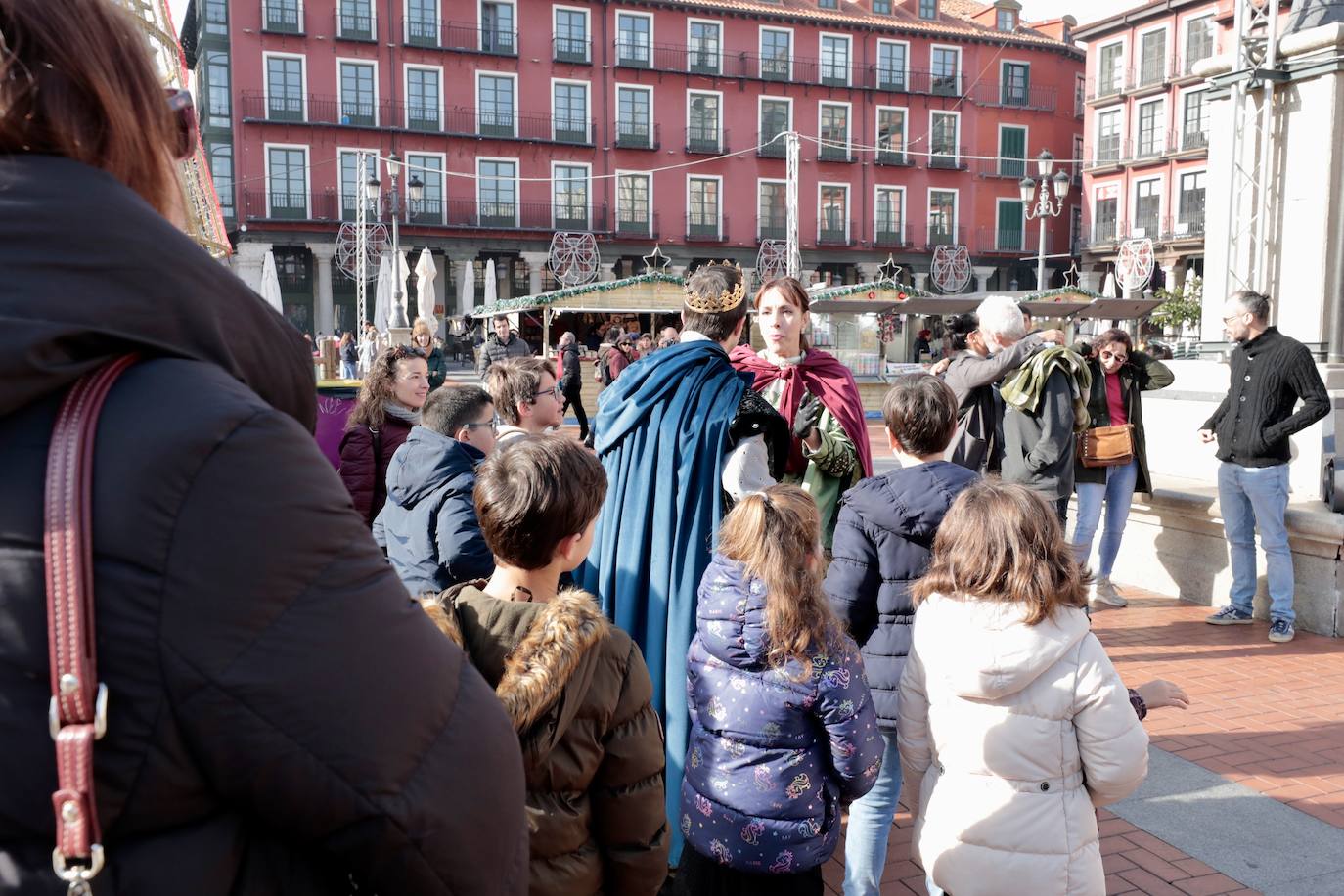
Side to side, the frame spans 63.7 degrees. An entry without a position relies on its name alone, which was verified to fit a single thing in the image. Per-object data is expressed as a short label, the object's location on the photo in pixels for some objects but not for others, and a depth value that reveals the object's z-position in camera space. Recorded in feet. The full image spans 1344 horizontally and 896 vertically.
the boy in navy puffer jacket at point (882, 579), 10.43
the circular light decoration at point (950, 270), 145.38
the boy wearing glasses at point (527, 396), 14.47
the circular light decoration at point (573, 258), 128.06
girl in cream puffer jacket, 8.35
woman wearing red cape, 13.52
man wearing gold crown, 11.03
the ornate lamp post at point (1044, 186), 65.62
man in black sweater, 19.63
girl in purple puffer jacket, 8.64
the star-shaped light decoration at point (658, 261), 134.51
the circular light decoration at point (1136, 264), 75.28
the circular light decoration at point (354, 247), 112.37
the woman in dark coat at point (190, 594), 2.81
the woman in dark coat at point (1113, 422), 22.34
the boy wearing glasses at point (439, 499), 11.59
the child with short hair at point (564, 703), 6.44
